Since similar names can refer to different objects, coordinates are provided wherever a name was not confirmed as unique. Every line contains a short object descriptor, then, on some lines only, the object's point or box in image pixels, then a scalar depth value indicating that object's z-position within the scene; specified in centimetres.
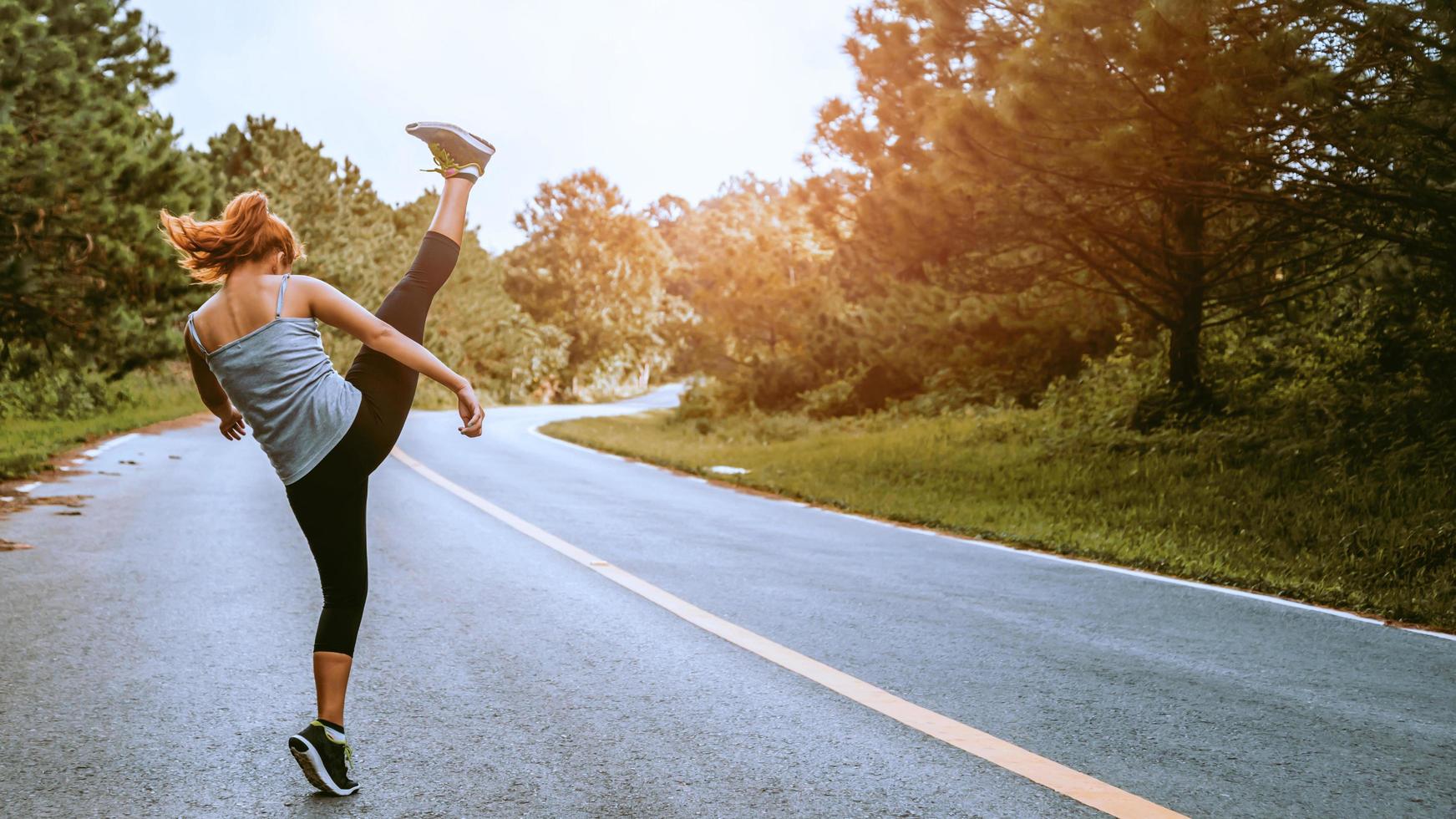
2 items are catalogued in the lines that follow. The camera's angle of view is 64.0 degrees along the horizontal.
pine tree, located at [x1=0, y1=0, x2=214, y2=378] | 1196
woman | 322
